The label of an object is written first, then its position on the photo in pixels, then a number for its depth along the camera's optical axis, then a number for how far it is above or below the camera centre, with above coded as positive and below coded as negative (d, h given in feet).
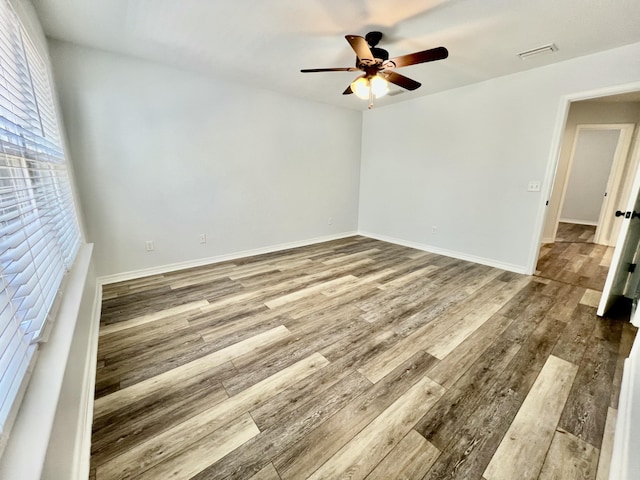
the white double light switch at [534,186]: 10.30 -0.25
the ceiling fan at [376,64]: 6.33 +2.98
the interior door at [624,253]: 7.00 -2.03
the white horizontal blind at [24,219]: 2.57 -0.59
